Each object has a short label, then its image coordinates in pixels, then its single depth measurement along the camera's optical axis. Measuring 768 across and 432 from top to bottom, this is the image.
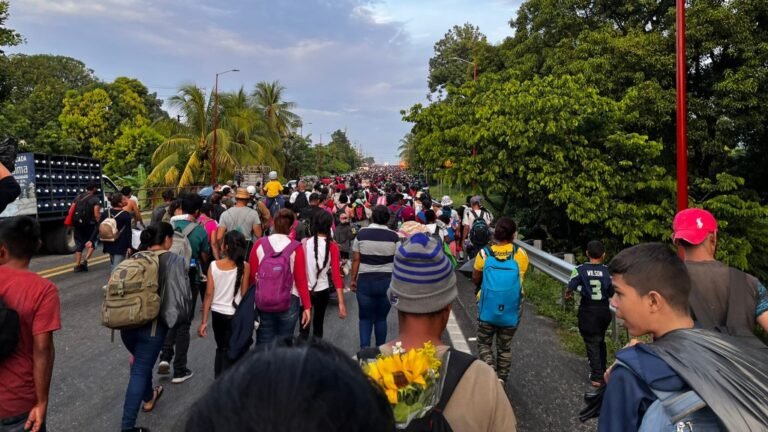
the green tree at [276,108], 49.53
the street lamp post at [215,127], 29.06
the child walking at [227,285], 4.42
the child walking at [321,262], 5.26
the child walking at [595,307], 4.68
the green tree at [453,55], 39.66
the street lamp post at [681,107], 7.02
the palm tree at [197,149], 30.29
